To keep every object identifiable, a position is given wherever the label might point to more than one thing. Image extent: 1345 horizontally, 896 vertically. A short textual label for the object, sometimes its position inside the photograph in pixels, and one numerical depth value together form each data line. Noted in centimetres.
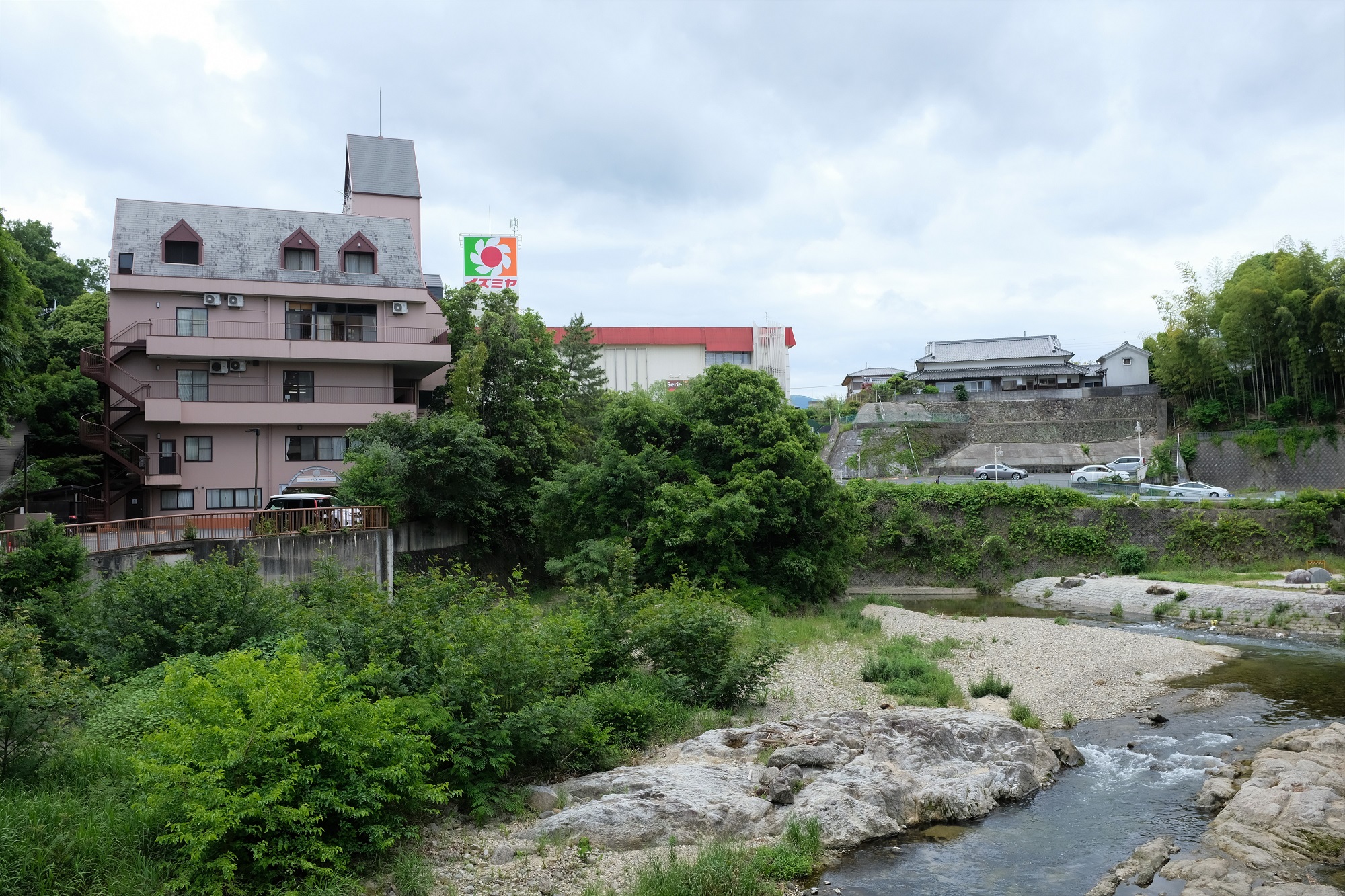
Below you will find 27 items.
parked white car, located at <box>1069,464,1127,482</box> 4981
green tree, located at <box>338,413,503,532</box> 3000
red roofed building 7356
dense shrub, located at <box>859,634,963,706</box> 1975
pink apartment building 3588
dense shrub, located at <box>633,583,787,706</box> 1789
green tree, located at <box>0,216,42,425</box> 2261
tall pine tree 4466
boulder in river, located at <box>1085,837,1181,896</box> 1144
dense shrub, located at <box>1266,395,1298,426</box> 4912
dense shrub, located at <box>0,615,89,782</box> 1040
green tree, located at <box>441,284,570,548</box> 3556
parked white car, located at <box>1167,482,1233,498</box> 4266
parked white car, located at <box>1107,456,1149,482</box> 5169
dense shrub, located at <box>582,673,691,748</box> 1516
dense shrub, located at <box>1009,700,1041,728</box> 1805
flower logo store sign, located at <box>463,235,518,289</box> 6894
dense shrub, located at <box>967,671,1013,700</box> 2033
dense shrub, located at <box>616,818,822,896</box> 1085
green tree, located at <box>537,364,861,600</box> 2936
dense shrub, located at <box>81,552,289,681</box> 1505
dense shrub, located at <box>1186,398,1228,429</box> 5334
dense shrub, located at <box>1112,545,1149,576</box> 4053
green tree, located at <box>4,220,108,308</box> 4912
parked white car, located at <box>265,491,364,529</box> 2680
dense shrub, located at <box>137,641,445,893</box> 952
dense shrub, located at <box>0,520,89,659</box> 1734
